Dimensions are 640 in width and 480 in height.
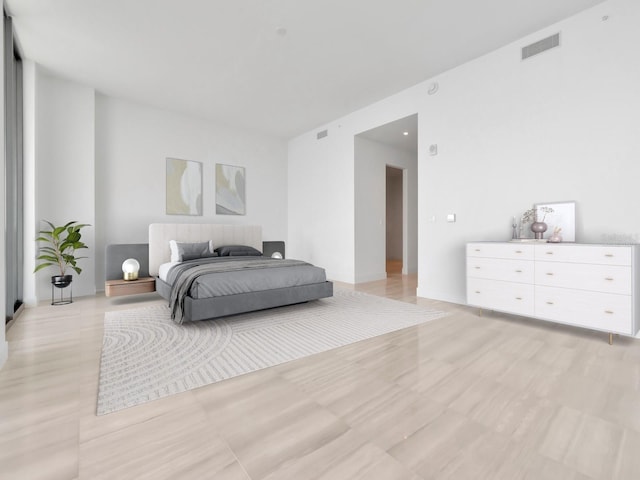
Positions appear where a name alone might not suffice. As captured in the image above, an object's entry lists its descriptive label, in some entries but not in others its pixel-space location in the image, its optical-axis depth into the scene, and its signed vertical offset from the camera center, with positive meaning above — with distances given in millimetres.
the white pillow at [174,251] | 4555 -132
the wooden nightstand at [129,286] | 3951 -588
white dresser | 2430 -396
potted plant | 3854 -72
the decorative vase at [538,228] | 3072 +117
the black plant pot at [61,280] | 3833 -476
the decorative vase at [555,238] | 2969 +9
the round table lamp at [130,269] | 4234 -368
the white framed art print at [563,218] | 3025 +223
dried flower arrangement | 3219 +273
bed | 2953 -447
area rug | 1882 -847
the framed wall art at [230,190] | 5965 +1056
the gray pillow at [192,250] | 4477 -117
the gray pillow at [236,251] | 4941 -150
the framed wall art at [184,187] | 5414 +1016
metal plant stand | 3997 -767
